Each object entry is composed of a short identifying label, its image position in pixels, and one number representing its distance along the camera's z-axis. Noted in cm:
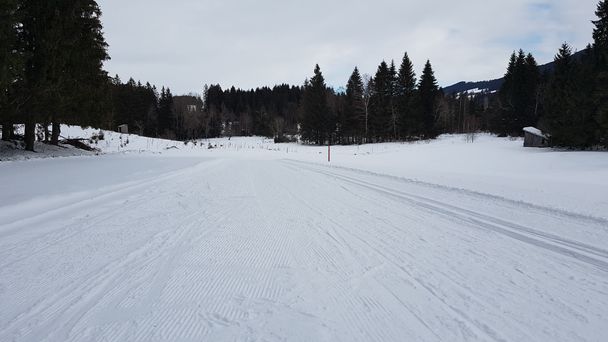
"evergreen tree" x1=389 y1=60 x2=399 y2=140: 4888
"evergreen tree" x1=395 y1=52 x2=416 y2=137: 4822
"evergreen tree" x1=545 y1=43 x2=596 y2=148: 2517
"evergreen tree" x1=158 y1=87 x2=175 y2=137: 8112
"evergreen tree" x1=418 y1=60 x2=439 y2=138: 5141
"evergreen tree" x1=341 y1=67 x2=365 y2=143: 5181
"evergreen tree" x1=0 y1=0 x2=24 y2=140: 1349
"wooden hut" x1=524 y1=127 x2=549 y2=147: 3000
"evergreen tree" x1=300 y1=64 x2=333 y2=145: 5466
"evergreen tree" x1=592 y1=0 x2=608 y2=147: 2323
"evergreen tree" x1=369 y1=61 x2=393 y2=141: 4941
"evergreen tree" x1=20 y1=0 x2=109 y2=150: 1770
